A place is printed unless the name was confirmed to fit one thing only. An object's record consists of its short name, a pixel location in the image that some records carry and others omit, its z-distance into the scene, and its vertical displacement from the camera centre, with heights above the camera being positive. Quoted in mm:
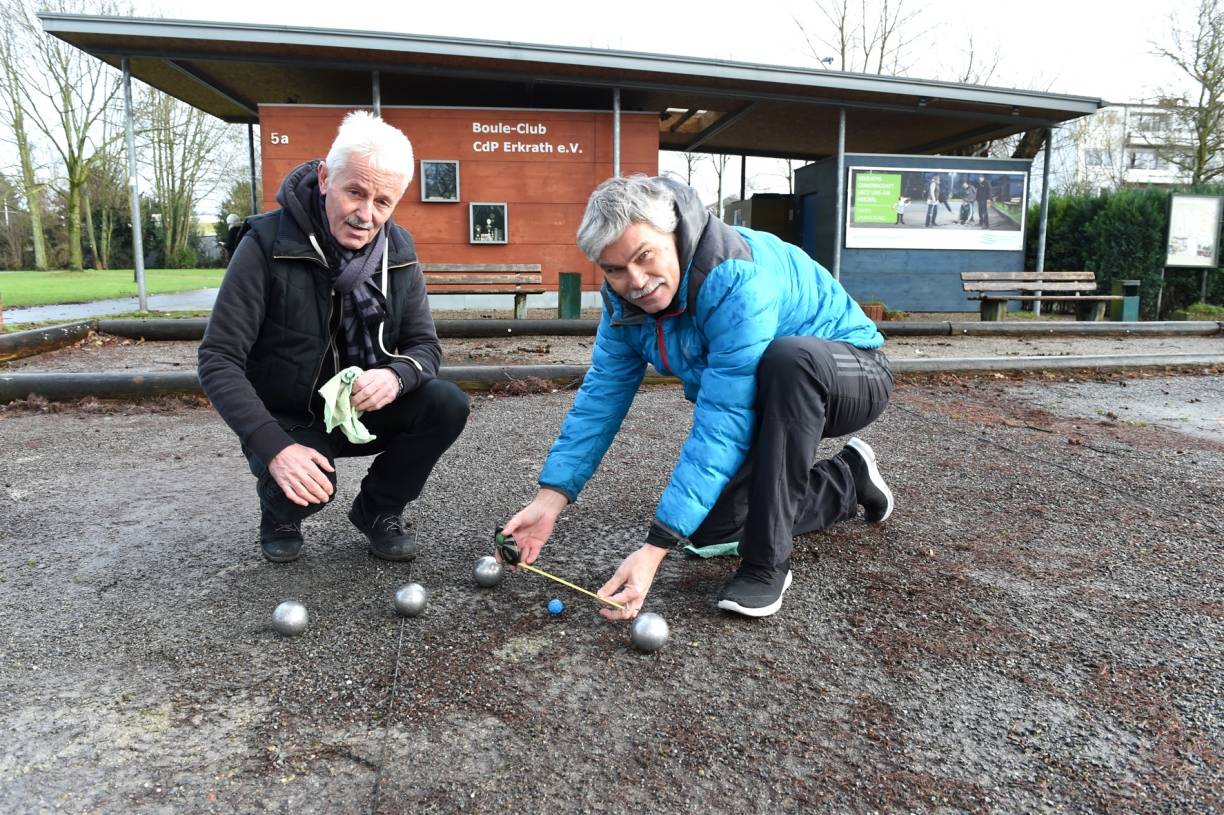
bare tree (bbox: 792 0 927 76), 24172 +6582
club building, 11969 +2466
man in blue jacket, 2408 -316
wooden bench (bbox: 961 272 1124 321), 13508 -210
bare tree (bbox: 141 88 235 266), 40969 +5301
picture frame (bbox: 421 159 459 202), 13383 +1438
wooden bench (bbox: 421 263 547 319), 12156 -134
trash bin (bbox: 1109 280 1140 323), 13757 -530
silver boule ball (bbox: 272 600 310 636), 2426 -983
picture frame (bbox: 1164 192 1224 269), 15523 +769
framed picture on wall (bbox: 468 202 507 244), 13648 +790
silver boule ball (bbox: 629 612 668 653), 2311 -975
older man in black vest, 2686 -251
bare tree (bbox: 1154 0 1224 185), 22062 +4626
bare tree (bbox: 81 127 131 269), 36931 +3431
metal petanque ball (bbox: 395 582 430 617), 2561 -982
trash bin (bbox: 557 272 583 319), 11703 -310
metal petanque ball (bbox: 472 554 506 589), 2789 -976
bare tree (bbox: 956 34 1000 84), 27234 +6439
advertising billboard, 14578 +1103
